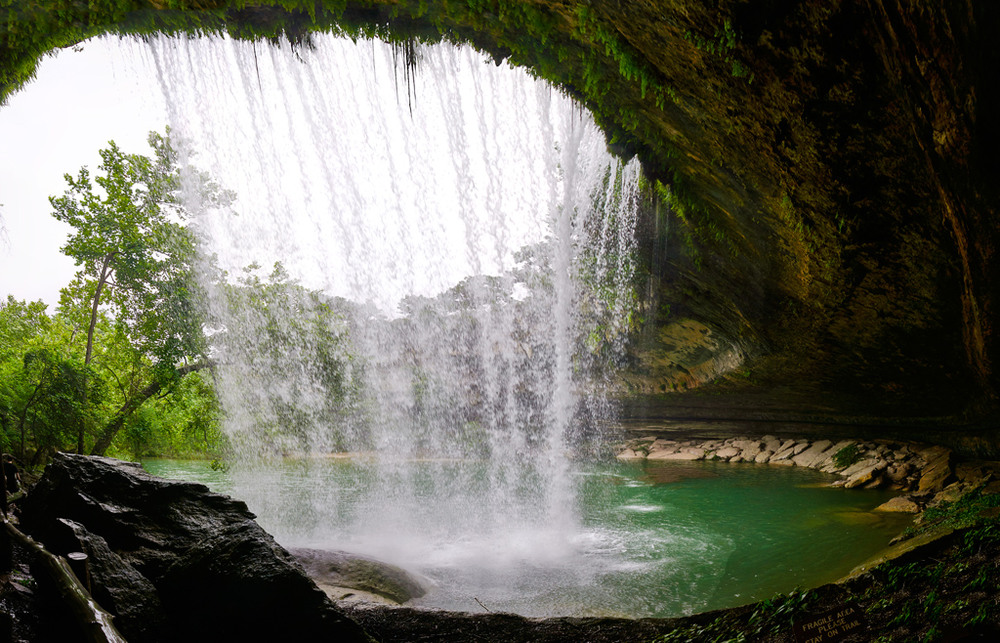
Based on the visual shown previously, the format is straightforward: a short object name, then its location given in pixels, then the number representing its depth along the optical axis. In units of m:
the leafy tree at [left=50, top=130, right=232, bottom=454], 11.02
